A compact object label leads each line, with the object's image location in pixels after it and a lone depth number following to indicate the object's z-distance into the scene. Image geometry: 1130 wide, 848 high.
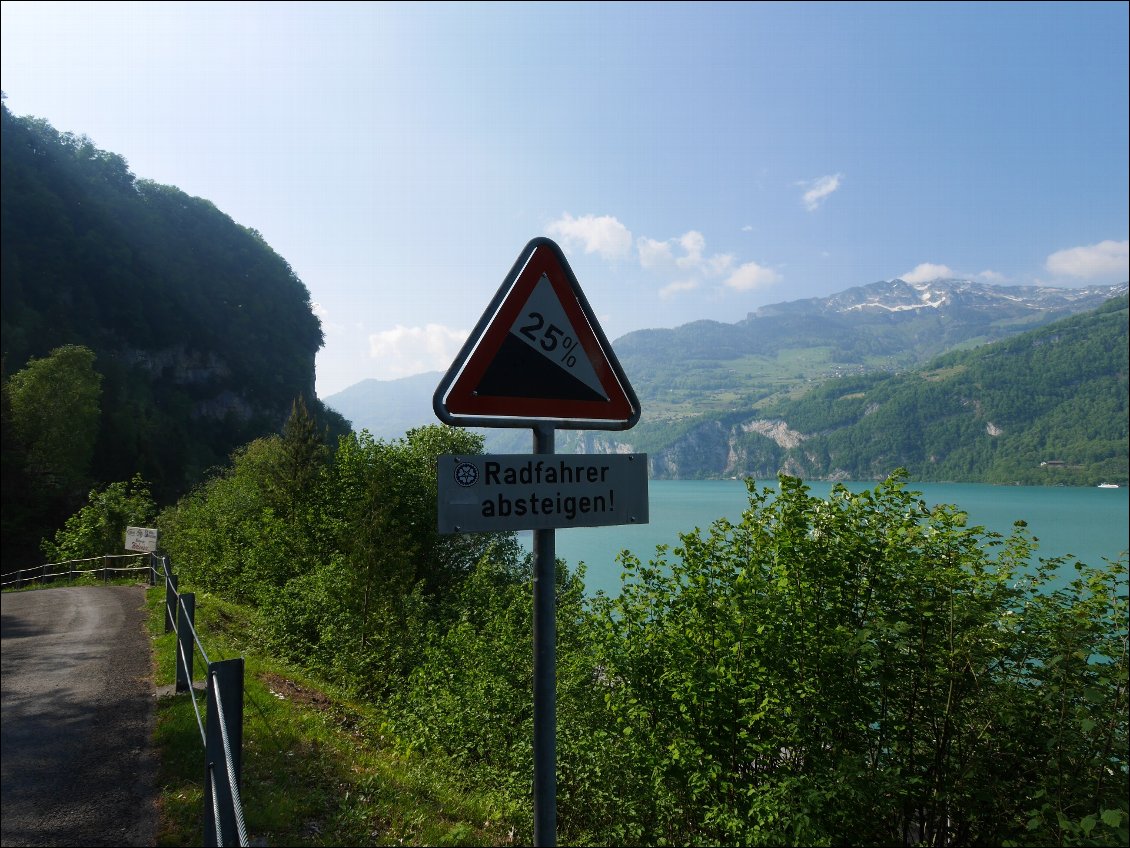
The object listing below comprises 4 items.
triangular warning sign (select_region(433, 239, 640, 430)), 2.13
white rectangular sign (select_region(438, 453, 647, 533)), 1.97
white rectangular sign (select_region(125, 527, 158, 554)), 11.39
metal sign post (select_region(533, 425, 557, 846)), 1.97
